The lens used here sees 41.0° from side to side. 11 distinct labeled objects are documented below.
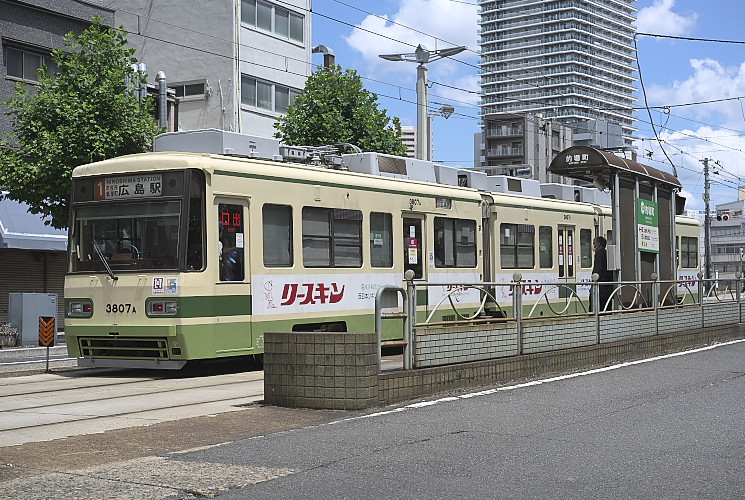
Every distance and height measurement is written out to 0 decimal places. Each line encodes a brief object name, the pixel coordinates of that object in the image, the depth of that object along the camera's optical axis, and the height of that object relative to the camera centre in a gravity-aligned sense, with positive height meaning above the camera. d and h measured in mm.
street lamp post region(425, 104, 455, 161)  46844 +7683
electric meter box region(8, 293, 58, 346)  22375 -729
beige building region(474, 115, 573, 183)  116688 +16355
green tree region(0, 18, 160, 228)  23297 +3683
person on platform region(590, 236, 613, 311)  17625 +229
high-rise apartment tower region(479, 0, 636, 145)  189875 +42256
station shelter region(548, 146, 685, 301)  17875 +1249
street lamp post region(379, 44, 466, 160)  30500 +5833
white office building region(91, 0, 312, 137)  39750 +9152
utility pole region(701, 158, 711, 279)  65312 +4297
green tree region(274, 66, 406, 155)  29734 +4770
